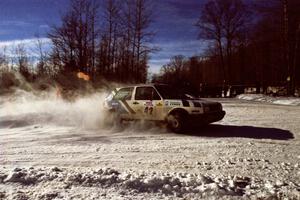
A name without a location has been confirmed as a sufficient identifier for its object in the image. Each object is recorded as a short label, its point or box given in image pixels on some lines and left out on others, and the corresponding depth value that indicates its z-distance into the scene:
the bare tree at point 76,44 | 29.27
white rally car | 9.80
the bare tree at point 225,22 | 38.16
